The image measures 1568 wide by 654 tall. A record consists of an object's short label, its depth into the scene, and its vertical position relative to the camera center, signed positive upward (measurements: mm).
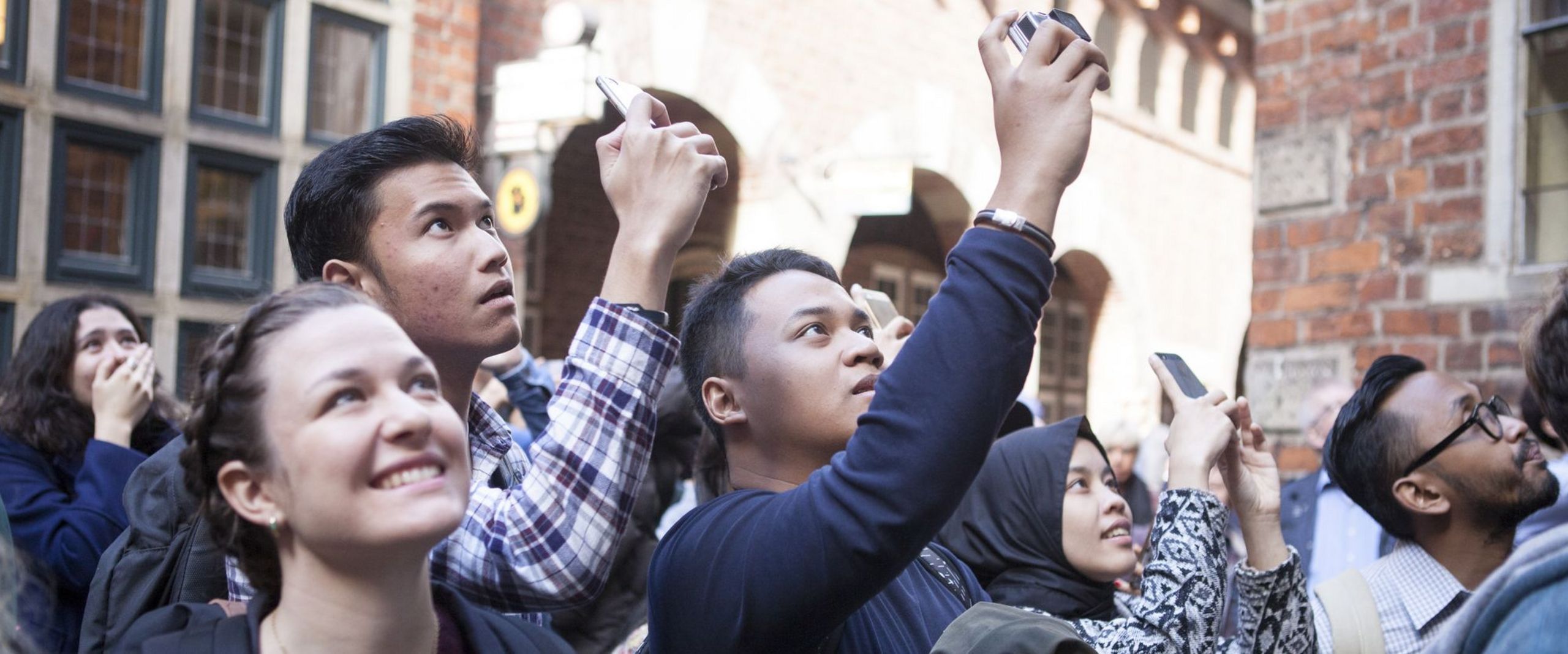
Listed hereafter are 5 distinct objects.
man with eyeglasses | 2459 -247
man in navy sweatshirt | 1253 -114
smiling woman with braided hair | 1252 -145
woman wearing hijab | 1927 -346
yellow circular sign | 7121 +771
